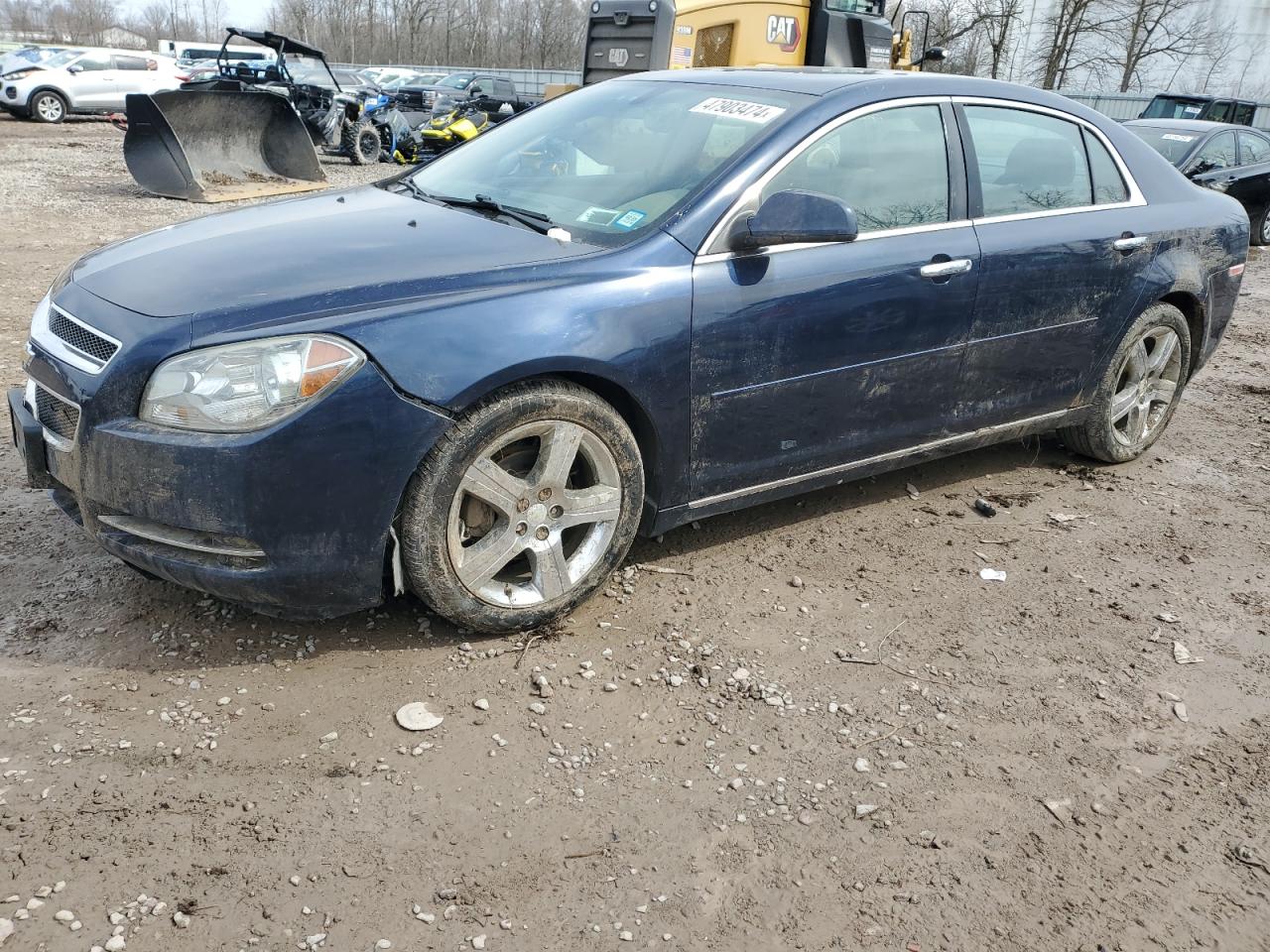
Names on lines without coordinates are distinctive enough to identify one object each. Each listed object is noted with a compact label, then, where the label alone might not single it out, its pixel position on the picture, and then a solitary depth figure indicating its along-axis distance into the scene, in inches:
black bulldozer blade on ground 463.5
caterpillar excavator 419.8
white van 1706.8
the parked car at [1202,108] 660.7
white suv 900.0
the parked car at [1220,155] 485.1
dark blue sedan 109.5
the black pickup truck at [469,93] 910.4
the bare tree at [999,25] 1299.2
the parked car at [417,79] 1171.0
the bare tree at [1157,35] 1456.7
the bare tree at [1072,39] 1350.9
